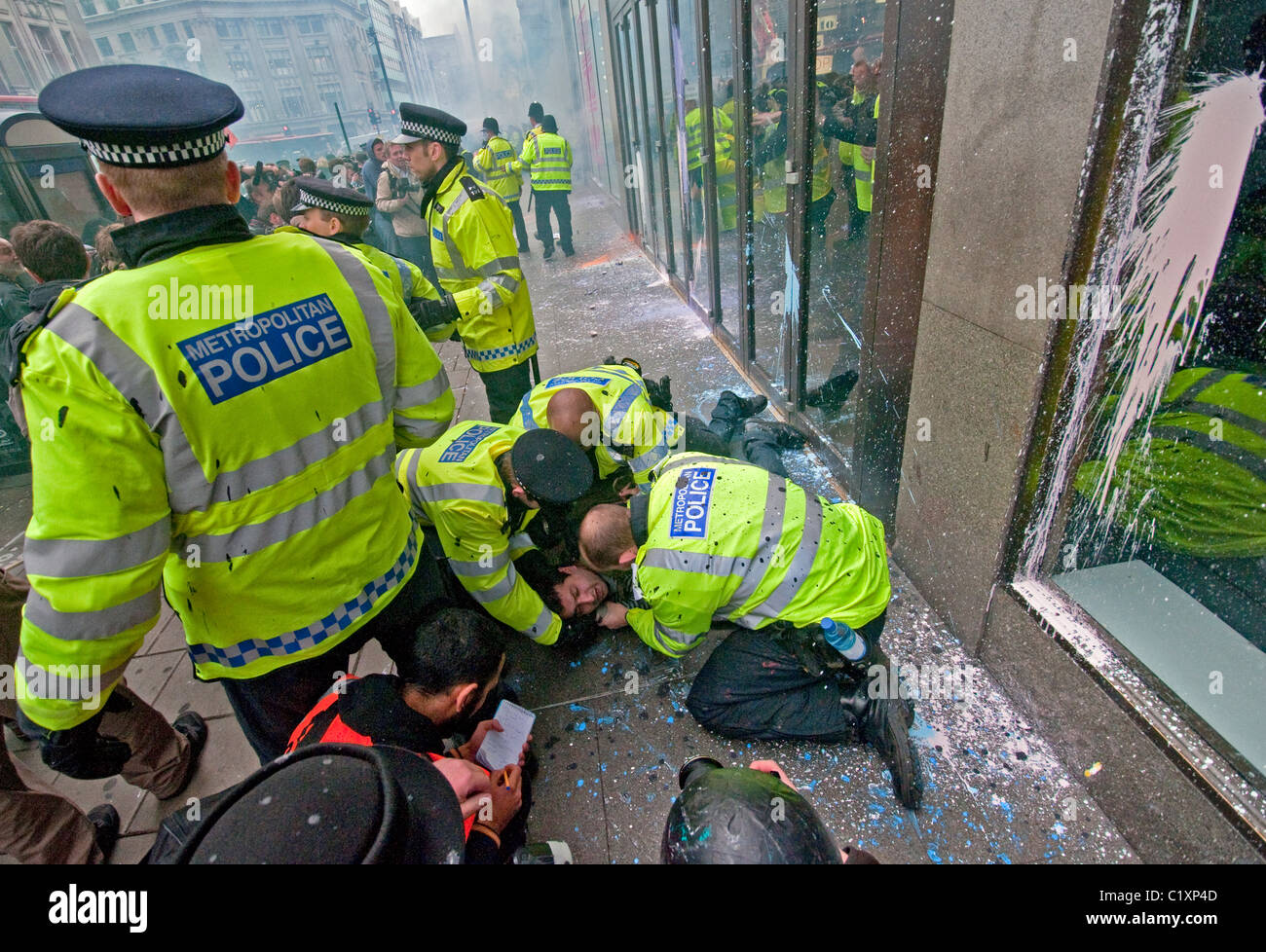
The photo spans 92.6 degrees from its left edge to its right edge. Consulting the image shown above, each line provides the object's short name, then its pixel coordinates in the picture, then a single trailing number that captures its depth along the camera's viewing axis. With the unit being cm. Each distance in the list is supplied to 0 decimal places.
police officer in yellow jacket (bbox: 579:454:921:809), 189
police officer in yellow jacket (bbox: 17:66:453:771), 109
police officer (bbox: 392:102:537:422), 312
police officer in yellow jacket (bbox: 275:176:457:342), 302
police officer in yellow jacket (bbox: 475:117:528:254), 822
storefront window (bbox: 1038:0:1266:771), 131
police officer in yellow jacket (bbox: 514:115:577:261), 881
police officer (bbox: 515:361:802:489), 262
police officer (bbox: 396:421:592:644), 209
